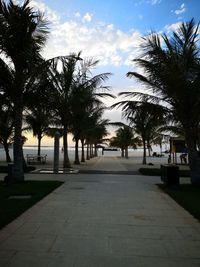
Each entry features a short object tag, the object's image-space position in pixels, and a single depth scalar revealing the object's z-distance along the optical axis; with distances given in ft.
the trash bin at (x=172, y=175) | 27.17
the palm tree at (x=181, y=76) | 27.16
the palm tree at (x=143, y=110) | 28.94
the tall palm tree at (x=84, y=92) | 42.79
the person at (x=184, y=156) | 68.69
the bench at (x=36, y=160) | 59.71
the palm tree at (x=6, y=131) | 61.24
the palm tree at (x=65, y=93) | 42.36
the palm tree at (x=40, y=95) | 27.62
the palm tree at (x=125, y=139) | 98.40
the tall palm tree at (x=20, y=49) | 24.92
